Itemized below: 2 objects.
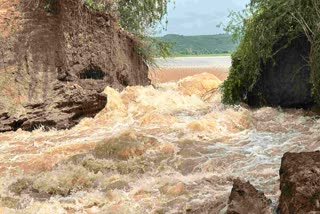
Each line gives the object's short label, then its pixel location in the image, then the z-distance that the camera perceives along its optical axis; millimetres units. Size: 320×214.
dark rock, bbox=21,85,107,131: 8984
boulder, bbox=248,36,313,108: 9625
